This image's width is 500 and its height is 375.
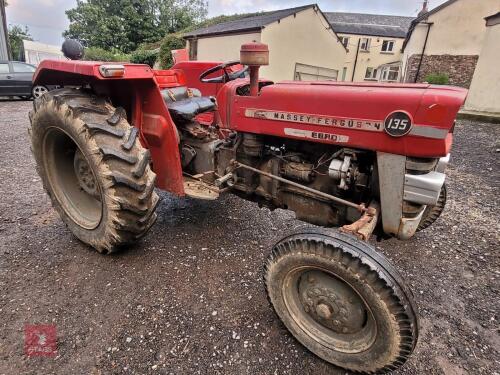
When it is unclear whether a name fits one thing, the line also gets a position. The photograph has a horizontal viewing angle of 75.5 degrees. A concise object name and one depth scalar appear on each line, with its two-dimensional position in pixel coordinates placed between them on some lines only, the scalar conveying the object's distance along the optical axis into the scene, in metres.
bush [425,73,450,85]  14.29
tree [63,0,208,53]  26.81
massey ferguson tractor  1.59
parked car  9.42
